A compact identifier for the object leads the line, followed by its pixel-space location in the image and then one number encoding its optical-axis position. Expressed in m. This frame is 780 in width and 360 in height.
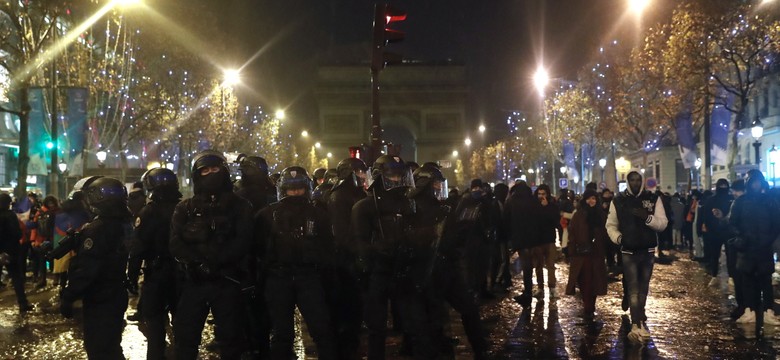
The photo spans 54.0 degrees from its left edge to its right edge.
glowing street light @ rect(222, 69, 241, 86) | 41.81
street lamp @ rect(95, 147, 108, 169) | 29.33
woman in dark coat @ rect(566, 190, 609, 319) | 9.97
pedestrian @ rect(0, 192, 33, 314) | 10.62
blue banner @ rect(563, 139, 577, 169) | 47.81
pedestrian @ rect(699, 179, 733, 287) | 12.55
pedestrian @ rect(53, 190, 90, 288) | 10.43
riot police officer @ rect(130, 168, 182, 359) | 6.47
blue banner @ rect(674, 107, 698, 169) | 25.30
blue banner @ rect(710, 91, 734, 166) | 23.50
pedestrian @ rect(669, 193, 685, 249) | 21.48
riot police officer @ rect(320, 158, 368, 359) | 7.14
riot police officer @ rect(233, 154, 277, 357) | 6.72
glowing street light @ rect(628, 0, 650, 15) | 23.07
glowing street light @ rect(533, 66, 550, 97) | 38.81
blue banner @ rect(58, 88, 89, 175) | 21.11
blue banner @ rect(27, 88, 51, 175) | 26.44
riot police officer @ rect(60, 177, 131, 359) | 5.49
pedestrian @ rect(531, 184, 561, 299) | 11.51
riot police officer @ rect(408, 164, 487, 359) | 6.34
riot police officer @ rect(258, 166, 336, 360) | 5.95
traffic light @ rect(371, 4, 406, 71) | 12.34
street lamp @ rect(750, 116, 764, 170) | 21.80
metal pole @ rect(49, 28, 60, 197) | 20.56
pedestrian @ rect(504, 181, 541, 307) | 11.37
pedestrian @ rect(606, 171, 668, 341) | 8.13
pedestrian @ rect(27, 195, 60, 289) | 13.24
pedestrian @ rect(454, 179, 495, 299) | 7.68
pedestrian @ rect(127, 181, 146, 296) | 10.23
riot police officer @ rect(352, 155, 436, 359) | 6.06
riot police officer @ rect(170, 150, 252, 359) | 5.51
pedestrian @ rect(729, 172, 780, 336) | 8.57
